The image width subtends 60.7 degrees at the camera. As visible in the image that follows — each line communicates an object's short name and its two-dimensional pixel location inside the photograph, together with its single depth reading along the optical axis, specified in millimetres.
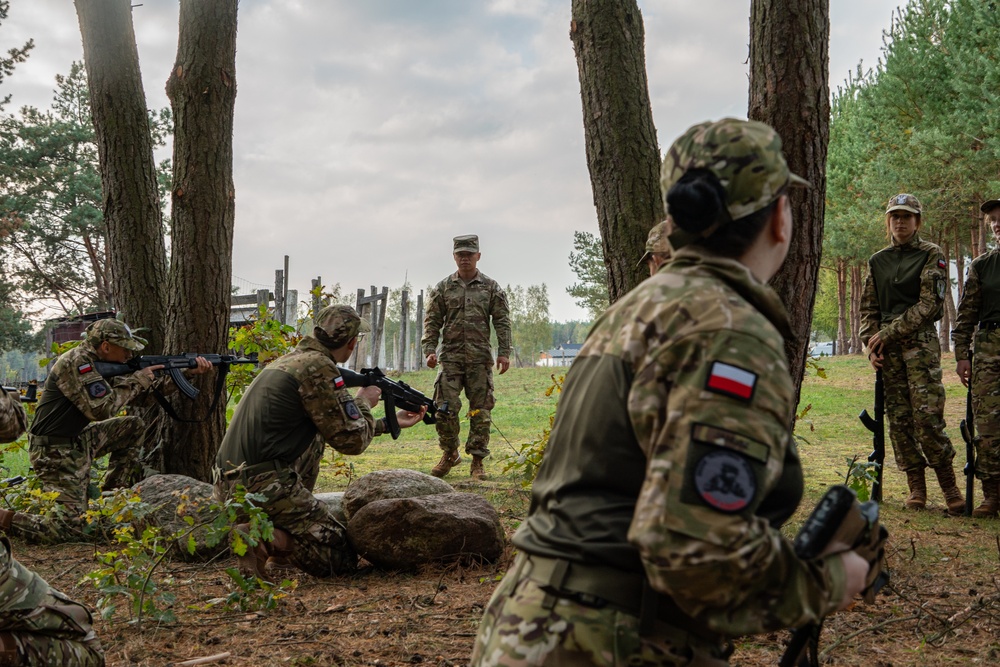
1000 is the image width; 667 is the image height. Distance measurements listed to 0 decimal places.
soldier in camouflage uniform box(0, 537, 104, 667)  2693
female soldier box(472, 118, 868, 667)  1473
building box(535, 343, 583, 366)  77475
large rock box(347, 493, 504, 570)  5355
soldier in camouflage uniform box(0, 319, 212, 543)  6457
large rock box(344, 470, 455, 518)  5797
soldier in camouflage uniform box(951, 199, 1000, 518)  6555
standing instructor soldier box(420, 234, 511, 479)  8859
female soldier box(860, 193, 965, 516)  6695
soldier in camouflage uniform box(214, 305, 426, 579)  5031
